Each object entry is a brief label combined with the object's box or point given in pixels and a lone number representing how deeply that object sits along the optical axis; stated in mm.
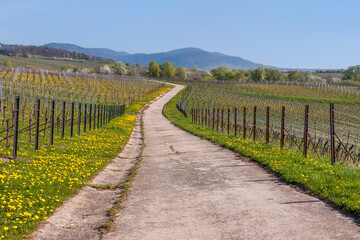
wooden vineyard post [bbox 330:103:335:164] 13023
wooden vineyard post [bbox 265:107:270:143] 18812
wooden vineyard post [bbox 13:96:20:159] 12471
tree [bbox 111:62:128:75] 197062
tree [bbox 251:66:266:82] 186875
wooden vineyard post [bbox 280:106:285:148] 16747
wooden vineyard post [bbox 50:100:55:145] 16822
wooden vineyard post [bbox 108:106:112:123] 39444
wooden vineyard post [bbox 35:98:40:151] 14508
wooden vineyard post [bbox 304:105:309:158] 14314
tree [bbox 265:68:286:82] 192000
